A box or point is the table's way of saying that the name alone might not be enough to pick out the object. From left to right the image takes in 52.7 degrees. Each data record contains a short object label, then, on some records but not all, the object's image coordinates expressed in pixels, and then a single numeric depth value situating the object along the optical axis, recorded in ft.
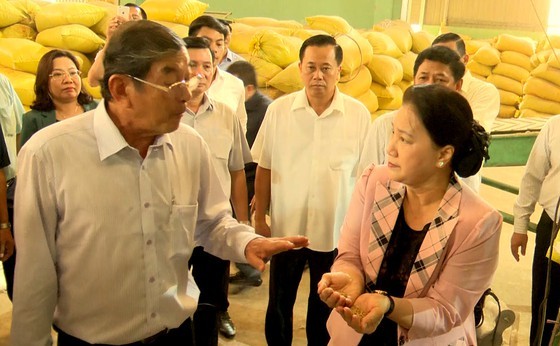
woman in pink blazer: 4.58
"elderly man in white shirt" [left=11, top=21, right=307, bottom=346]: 4.25
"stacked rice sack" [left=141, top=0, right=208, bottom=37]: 16.29
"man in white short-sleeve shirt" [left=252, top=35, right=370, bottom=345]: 7.79
